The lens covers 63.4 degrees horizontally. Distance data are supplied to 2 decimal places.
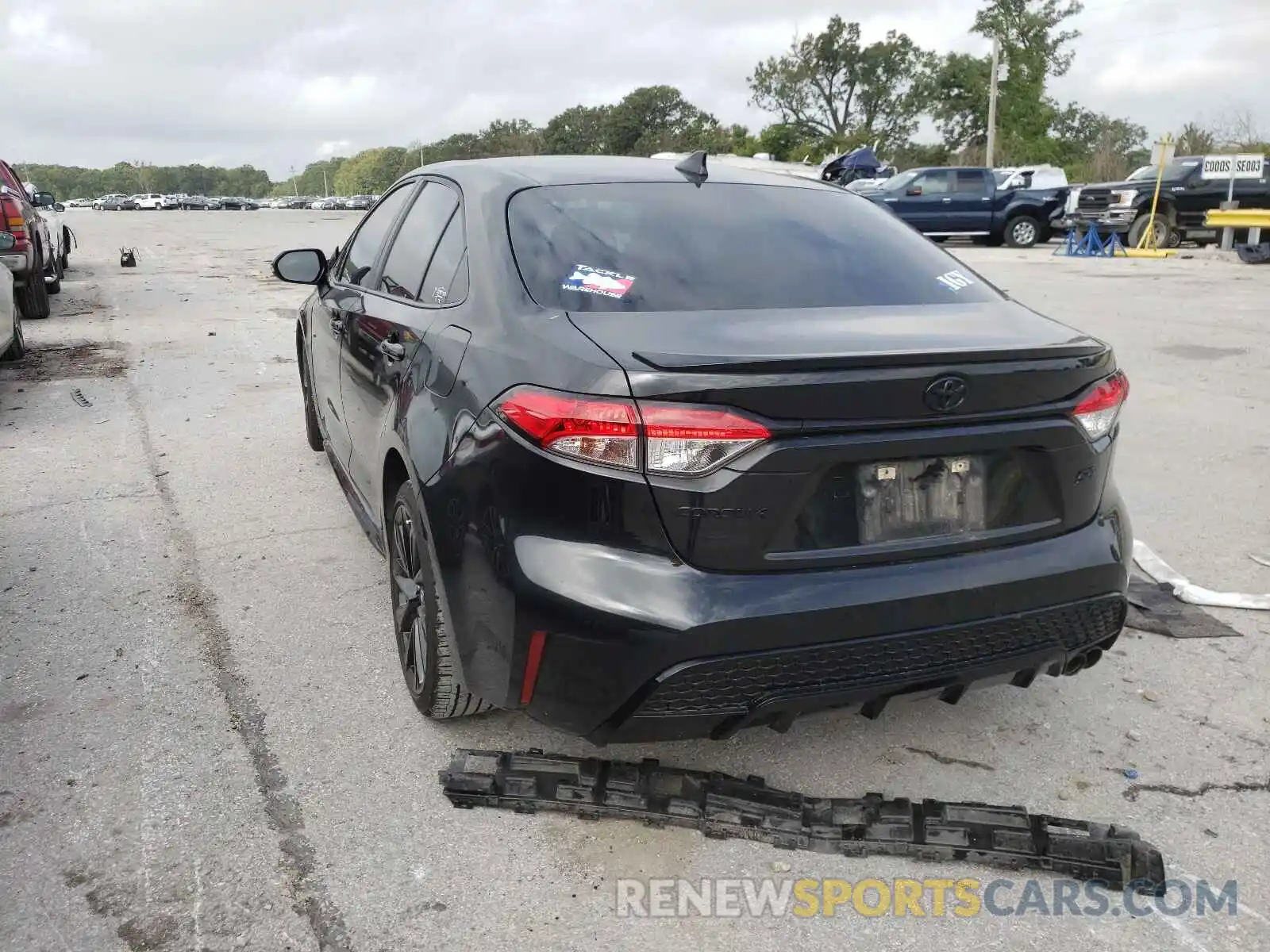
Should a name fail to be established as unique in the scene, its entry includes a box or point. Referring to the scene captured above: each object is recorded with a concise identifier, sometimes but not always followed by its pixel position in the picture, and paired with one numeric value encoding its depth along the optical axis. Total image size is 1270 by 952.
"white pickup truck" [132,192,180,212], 95.88
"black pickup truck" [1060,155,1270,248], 20.72
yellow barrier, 17.92
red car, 10.78
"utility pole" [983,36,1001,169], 44.51
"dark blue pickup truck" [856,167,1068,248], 23.31
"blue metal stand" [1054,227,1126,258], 20.80
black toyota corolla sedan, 2.24
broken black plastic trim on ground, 2.47
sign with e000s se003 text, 19.97
